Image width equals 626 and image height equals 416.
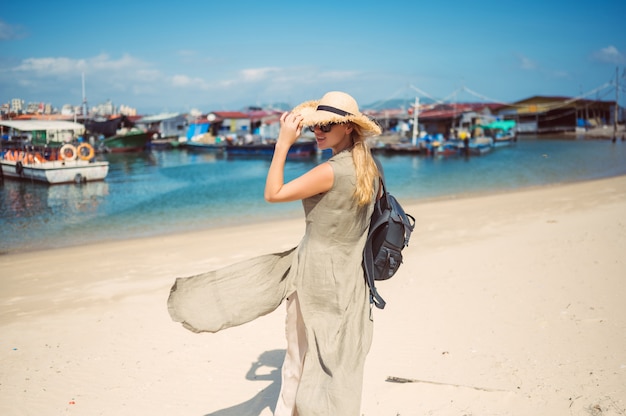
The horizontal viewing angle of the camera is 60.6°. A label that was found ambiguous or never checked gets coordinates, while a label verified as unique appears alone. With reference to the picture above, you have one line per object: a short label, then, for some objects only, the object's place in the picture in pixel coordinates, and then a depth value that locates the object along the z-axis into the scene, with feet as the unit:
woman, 7.72
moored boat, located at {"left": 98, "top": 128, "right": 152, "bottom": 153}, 169.17
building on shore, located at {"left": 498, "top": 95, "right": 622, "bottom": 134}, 214.69
